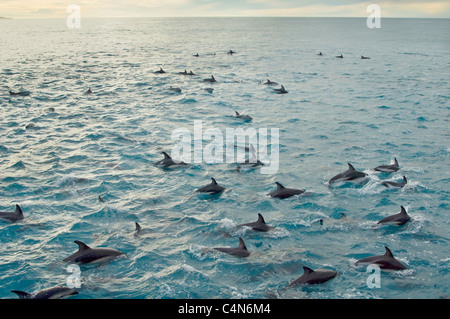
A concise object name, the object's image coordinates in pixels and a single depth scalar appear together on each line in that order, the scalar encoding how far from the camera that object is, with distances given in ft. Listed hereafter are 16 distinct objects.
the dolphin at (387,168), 59.06
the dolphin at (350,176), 56.03
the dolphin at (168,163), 64.90
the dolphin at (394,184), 54.60
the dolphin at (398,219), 44.83
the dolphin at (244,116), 92.27
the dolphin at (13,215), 46.21
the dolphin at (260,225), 44.27
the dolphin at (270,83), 137.08
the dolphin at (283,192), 52.90
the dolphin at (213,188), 54.34
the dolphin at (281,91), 123.85
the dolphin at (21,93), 116.88
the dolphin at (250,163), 63.36
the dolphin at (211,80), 141.76
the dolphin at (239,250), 39.81
